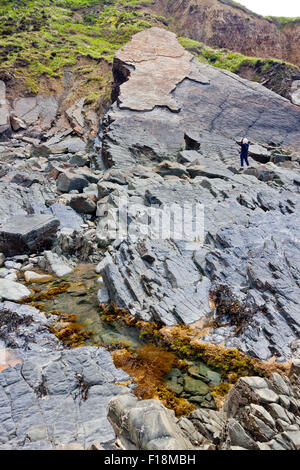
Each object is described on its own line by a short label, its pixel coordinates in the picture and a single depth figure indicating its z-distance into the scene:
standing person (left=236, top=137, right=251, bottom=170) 21.94
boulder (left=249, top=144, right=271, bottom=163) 24.67
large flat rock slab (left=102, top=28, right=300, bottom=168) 23.94
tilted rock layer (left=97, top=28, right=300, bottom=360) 10.41
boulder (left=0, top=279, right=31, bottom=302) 11.18
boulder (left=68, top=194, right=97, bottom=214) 18.50
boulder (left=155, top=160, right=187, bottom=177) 21.17
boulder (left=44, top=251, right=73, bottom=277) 13.48
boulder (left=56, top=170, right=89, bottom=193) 21.69
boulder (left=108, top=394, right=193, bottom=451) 4.86
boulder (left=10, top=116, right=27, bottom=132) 37.31
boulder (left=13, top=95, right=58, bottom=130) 39.56
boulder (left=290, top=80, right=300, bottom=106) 32.84
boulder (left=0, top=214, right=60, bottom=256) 14.61
